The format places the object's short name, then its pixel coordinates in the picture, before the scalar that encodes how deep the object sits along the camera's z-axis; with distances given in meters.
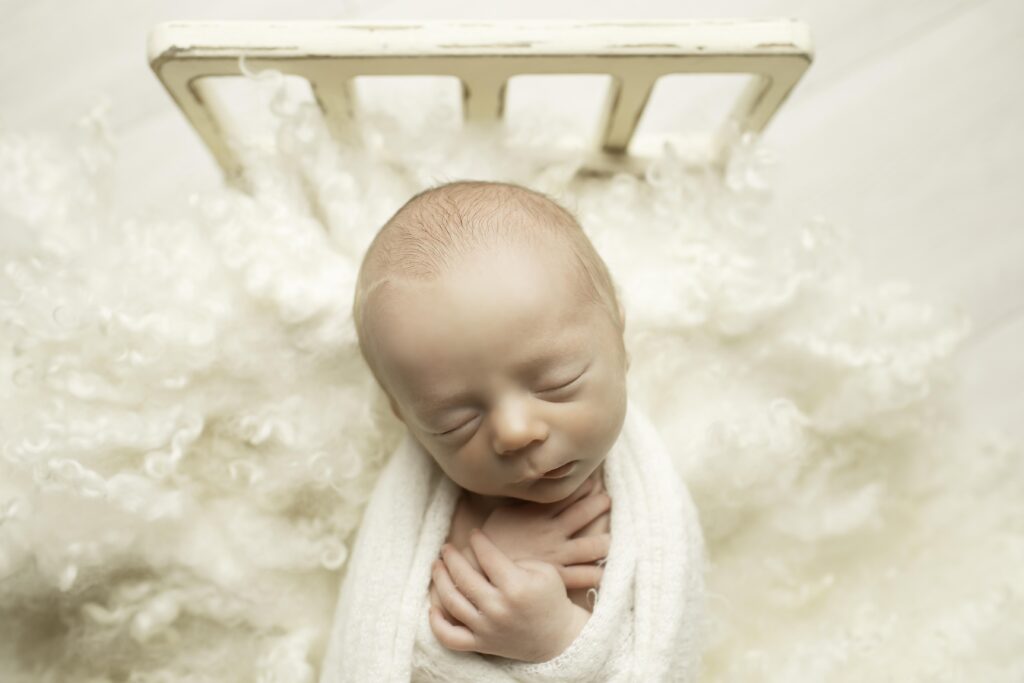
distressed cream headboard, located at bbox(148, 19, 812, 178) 0.78
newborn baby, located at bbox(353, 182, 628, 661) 0.67
